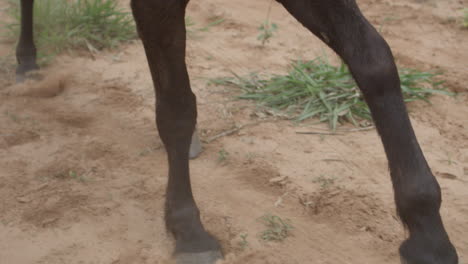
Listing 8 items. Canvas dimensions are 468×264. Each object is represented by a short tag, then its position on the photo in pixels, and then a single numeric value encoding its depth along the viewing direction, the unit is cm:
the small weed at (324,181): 276
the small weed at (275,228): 240
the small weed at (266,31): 433
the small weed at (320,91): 345
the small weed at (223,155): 306
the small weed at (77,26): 448
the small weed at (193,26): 464
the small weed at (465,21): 454
